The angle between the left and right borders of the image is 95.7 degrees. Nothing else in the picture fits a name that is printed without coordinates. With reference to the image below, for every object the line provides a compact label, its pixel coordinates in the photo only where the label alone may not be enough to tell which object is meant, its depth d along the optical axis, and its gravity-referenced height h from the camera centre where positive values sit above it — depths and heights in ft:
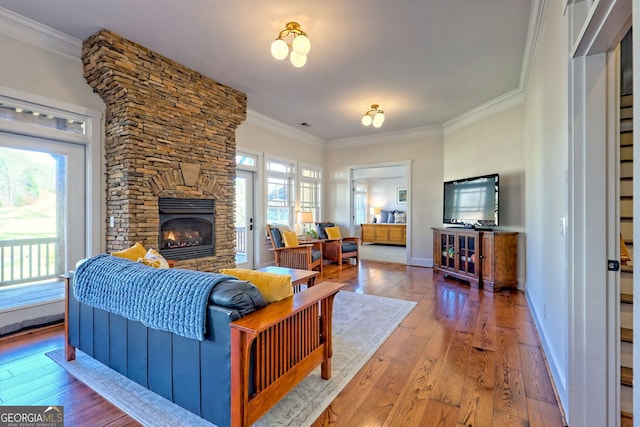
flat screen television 14.49 +0.64
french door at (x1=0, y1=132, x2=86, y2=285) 9.22 +0.18
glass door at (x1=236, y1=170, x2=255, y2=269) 17.56 -0.43
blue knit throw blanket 4.66 -1.44
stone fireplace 10.22 +2.92
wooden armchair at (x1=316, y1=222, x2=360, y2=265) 19.72 -2.33
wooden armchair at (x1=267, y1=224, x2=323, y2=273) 16.22 -2.33
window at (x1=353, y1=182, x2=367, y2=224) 36.03 +1.02
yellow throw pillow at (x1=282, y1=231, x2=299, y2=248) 16.99 -1.52
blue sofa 4.39 -2.51
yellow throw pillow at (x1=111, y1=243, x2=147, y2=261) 7.37 -1.05
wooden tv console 13.76 -2.23
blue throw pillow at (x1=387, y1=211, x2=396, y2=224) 32.63 -0.55
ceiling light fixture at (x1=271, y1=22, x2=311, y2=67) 8.47 +4.96
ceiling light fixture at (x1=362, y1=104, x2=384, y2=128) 14.58 +4.88
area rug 5.27 -3.71
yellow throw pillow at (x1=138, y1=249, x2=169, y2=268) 6.86 -1.17
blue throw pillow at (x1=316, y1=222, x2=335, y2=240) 20.84 -1.29
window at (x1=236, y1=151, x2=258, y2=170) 16.89 +3.16
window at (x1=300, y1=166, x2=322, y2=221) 22.08 +1.83
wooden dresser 30.59 -2.22
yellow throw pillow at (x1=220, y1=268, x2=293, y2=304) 5.44 -1.36
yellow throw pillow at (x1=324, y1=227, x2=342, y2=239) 20.80 -1.38
